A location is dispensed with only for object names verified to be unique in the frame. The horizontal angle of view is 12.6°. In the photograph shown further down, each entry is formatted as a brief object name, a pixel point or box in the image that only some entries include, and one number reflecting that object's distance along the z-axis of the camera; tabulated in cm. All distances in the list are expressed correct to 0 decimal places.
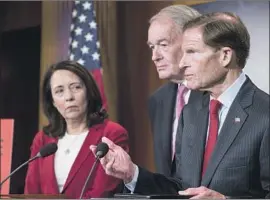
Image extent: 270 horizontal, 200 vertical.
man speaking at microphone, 557
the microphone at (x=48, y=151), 577
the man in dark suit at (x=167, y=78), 647
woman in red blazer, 667
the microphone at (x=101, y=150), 530
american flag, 715
